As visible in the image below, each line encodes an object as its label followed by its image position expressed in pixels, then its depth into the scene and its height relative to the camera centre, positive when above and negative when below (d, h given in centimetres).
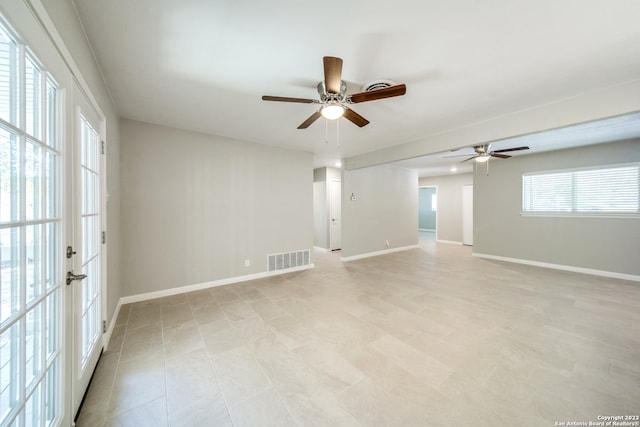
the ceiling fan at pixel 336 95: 171 +102
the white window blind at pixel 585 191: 441 +42
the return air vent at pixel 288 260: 464 -99
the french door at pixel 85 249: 145 -26
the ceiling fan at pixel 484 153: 425 +113
